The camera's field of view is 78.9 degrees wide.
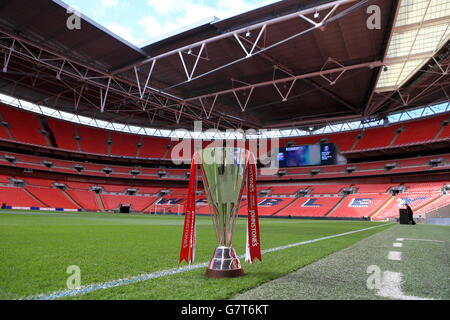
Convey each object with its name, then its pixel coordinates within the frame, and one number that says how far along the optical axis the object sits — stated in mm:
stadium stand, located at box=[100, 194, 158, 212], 36938
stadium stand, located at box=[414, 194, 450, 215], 22259
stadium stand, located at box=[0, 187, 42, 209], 28297
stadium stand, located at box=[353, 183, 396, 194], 32531
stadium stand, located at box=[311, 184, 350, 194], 35528
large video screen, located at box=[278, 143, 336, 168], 33362
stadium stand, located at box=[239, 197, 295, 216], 34312
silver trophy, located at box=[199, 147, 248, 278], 2721
